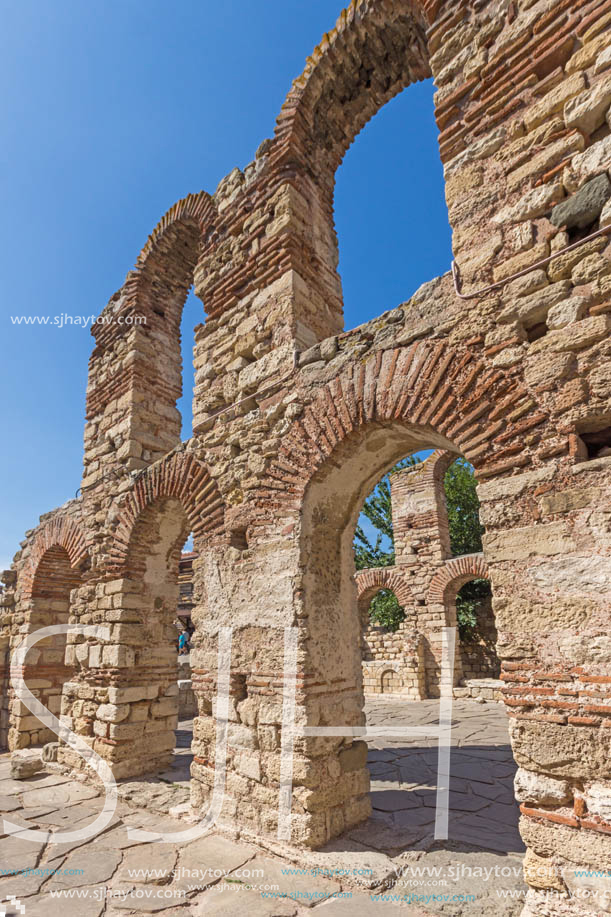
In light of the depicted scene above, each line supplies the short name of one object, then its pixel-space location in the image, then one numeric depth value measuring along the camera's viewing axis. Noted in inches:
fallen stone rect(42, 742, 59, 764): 229.1
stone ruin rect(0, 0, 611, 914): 96.4
